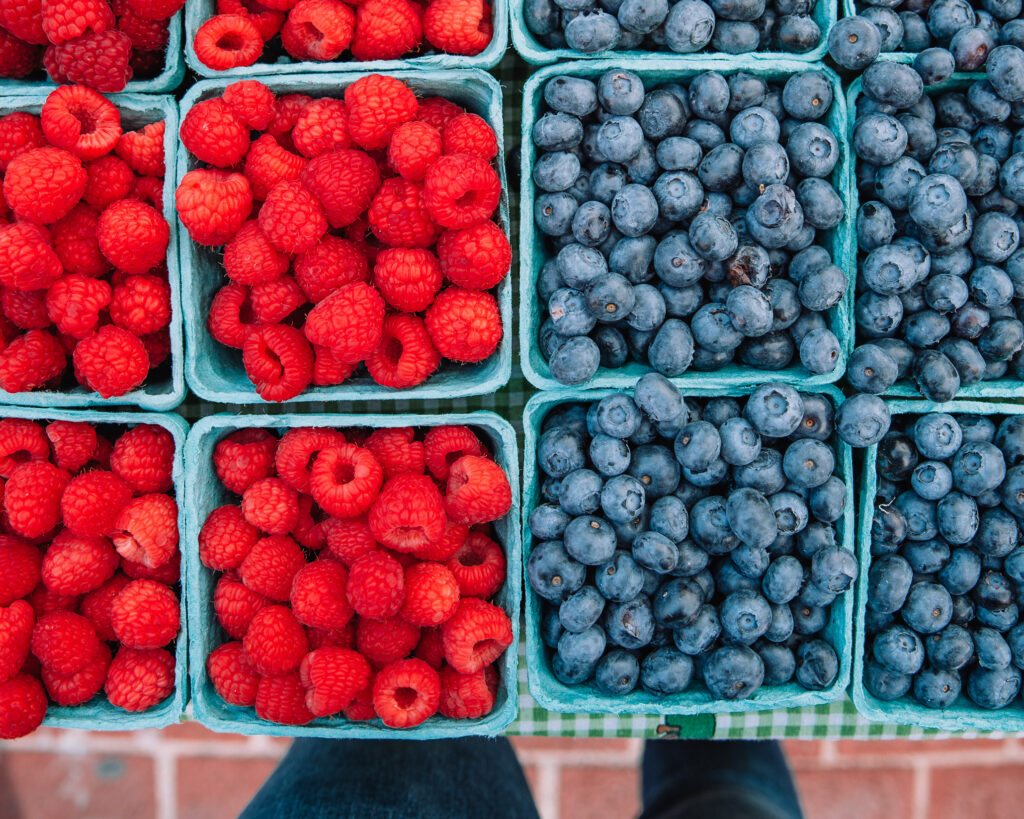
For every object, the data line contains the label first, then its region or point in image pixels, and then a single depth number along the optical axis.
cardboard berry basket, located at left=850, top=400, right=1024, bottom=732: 0.68
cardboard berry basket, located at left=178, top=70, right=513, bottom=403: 0.67
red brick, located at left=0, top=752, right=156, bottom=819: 0.87
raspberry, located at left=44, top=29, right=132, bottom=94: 0.66
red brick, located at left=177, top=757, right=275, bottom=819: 0.86
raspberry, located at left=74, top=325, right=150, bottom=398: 0.65
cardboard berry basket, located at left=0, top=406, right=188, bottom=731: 0.68
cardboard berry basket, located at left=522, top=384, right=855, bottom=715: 0.68
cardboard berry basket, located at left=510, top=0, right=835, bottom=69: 0.67
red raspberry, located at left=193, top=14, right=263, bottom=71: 0.67
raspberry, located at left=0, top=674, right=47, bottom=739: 0.66
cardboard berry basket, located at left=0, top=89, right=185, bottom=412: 0.67
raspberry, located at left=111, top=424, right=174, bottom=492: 0.68
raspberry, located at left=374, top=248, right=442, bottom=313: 0.66
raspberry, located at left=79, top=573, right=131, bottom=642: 0.68
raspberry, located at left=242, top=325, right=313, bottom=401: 0.66
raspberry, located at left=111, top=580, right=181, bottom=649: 0.67
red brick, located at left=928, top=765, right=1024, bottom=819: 0.85
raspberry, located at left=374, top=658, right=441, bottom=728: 0.66
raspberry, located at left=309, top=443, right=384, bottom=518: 0.66
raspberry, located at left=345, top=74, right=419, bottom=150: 0.66
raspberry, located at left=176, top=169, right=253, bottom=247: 0.66
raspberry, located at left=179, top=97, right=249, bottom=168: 0.66
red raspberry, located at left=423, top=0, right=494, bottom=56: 0.67
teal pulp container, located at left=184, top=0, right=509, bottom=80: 0.67
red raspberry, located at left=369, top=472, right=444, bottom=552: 0.66
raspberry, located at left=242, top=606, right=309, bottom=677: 0.66
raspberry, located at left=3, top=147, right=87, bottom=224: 0.65
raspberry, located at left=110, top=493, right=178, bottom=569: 0.67
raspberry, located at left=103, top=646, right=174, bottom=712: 0.67
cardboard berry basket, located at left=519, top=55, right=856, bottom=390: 0.67
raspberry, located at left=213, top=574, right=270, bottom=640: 0.68
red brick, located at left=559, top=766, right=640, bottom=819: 0.86
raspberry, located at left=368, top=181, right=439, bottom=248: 0.66
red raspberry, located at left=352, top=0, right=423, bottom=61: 0.67
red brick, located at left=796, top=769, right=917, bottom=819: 0.85
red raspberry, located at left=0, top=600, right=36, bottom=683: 0.66
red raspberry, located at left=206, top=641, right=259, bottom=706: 0.68
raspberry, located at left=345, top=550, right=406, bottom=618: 0.66
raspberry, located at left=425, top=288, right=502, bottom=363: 0.66
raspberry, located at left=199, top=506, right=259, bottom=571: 0.67
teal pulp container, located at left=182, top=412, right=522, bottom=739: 0.68
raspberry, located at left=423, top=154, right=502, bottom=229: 0.65
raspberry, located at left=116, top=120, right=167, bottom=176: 0.67
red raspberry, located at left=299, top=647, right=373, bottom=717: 0.66
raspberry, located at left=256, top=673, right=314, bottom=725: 0.67
